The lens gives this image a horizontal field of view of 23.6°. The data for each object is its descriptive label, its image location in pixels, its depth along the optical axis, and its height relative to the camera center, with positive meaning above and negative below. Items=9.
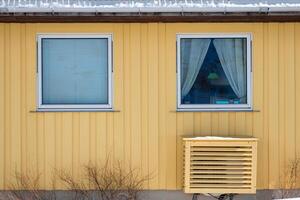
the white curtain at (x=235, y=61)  11.31 +0.62
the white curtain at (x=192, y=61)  11.27 +0.62
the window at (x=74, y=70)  11.25 +0.47
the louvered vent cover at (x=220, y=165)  10.68 -0.96
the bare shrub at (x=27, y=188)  11.09 -1.36
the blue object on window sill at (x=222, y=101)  11.30 -0.01
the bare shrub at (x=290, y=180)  11.16 -1.24
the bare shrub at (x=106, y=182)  11.05 -1.26
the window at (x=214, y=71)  11.26 +0.46
